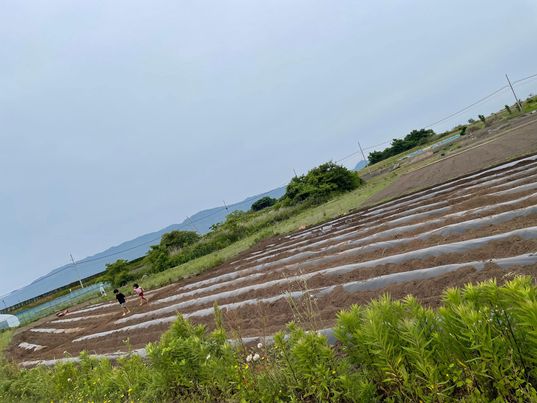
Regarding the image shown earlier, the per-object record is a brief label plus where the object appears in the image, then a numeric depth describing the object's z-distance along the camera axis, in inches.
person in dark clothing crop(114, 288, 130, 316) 569.9
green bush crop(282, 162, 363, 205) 1317.7
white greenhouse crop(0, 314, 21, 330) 1136.2
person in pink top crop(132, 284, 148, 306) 577.2
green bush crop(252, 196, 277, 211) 2247.8
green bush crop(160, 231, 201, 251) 1393.9
